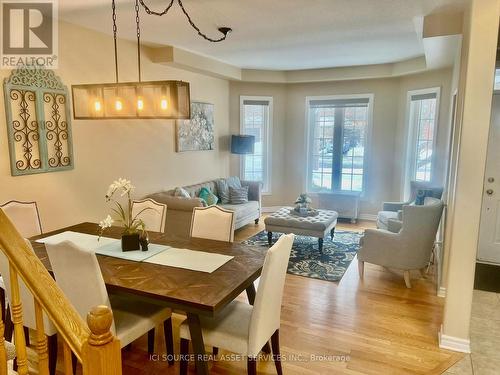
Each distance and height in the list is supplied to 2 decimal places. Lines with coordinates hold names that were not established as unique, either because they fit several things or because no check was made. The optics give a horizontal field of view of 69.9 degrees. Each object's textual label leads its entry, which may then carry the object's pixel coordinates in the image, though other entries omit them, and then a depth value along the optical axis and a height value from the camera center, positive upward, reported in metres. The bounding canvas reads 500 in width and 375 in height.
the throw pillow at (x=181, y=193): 5.15 -0.77
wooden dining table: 1.96 -0.85
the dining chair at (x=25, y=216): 3.12 -0.70
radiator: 6.70 -1.16
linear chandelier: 2.57 +0.29
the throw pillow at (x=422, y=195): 4.65 -0.67
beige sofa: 4.61 -0.96
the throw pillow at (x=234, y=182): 6.48 -0.76
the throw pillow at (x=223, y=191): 6.29 -0.89
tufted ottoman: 4.83 -1.13
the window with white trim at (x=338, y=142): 6.86 +0.01
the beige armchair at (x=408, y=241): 3.65 -1.04
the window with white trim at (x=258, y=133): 7.24 +0.17
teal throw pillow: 5.62 -0.89
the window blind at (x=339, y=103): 6.76 +0.76
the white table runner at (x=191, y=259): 2.40 -0.84
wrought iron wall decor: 3.40 +0.15
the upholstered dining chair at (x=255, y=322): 2.05 -1.13
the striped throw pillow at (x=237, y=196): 6.21 -0.96
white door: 4.46 -0.69
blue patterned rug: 4.31 -1.53
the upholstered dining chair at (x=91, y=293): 2.00 -0.89
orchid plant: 2.55 -0.62
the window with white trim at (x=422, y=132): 5.87 +0.21
